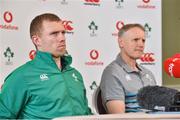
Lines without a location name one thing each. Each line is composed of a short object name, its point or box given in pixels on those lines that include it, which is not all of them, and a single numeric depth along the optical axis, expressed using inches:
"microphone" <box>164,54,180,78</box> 98.4
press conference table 86.2
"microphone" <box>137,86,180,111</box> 94.9
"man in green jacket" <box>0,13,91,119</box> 126.0
